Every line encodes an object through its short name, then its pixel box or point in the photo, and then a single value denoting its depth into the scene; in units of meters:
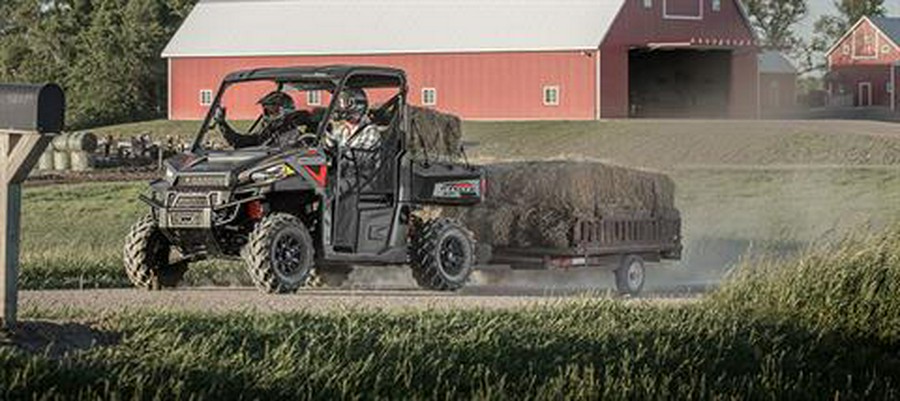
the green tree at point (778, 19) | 131.88
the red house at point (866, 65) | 109.31
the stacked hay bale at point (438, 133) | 26.16
